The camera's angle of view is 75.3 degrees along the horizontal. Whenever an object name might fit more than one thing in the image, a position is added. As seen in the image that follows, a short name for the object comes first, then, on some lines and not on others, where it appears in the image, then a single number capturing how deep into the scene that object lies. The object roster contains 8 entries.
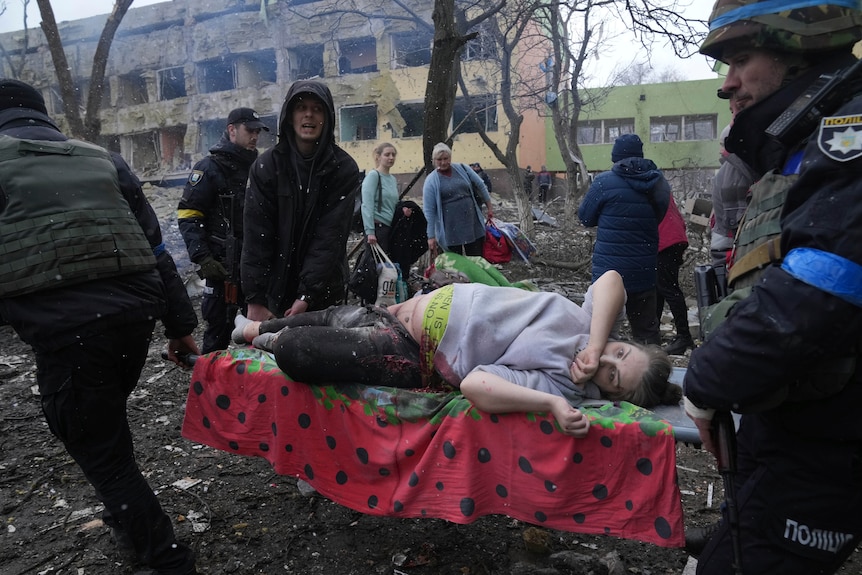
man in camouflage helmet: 1.18
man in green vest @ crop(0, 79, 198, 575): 2.14
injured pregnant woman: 2.29
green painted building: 25.52
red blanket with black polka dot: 1.93
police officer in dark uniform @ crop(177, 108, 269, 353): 4.00
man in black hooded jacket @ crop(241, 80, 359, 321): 3.29
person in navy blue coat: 4.70
